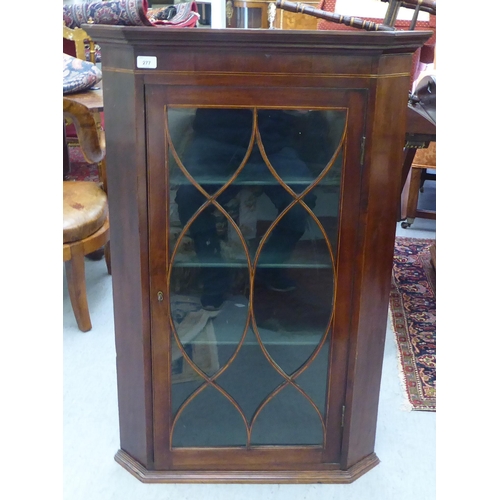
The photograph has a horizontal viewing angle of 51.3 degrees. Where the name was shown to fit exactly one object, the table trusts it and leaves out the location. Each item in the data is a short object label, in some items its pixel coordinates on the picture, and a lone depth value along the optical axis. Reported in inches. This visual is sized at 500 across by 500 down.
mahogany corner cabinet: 36.1
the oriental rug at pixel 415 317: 62.5
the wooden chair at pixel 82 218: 62.2
